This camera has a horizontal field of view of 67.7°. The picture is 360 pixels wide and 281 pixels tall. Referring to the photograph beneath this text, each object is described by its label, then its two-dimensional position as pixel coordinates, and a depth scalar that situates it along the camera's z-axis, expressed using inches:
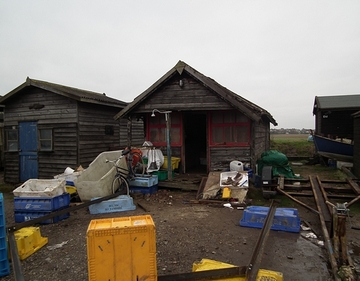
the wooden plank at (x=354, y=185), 283.5
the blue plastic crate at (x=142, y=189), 349.7
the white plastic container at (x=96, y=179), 308.5
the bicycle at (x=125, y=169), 327.3
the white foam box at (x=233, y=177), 314.7
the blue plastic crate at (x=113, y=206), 281.3
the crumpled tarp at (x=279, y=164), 383.3
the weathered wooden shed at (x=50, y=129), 447.2
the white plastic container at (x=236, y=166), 365.2
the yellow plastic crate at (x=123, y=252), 106.5
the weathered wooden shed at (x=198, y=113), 379.2
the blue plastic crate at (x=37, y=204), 247.1
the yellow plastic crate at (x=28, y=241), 175.0
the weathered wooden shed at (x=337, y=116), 709.3
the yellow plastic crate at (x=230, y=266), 115.0
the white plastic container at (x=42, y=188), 249.6
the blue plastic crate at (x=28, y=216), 249.5
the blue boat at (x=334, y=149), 567.4
